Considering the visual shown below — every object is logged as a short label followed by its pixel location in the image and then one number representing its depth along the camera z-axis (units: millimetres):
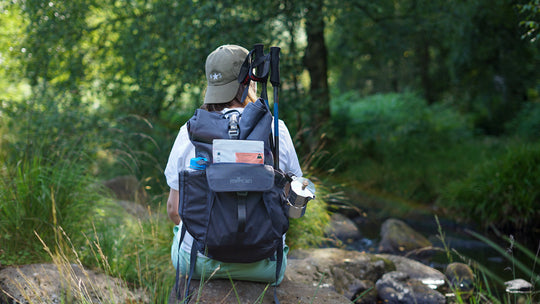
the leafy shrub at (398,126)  10109
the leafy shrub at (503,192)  5934
